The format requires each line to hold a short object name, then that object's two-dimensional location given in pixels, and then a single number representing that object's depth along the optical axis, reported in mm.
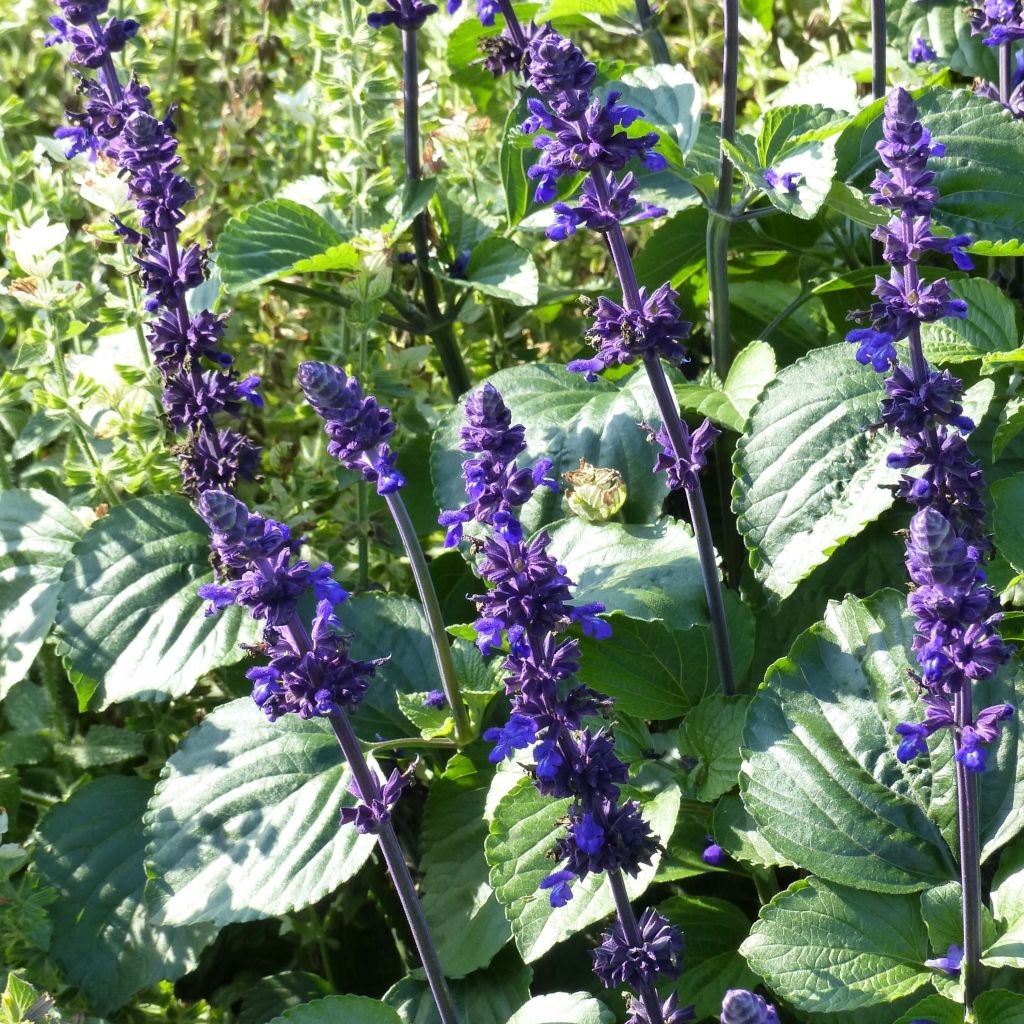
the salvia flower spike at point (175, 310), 675
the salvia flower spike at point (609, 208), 582
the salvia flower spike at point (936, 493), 502
